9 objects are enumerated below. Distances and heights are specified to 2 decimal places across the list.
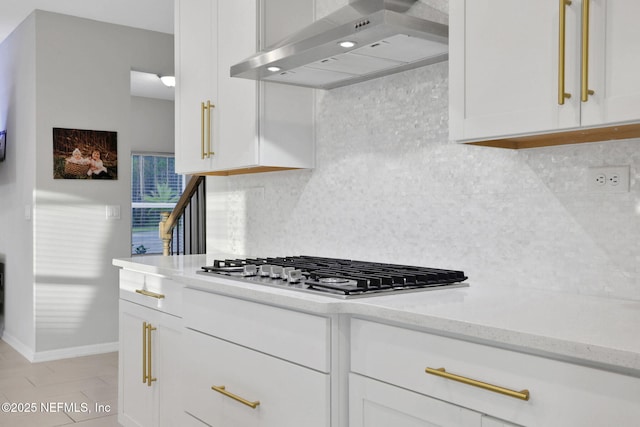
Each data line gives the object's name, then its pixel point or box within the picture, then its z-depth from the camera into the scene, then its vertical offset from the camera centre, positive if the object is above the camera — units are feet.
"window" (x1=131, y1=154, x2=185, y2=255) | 28.84 +0.58
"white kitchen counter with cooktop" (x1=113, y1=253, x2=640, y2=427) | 3.74 -1.07
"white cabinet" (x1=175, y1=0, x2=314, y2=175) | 8.75 +1.65
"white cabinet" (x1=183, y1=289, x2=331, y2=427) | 5.62 -1.67
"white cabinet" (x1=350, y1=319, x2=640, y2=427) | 3.67 -1.23
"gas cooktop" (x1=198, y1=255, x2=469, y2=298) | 5.81 -0.74
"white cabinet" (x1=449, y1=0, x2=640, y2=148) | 4.54 +1.18
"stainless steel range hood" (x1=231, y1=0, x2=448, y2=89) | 6.23 +1.82
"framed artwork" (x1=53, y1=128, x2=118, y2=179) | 15.69 +1.41
